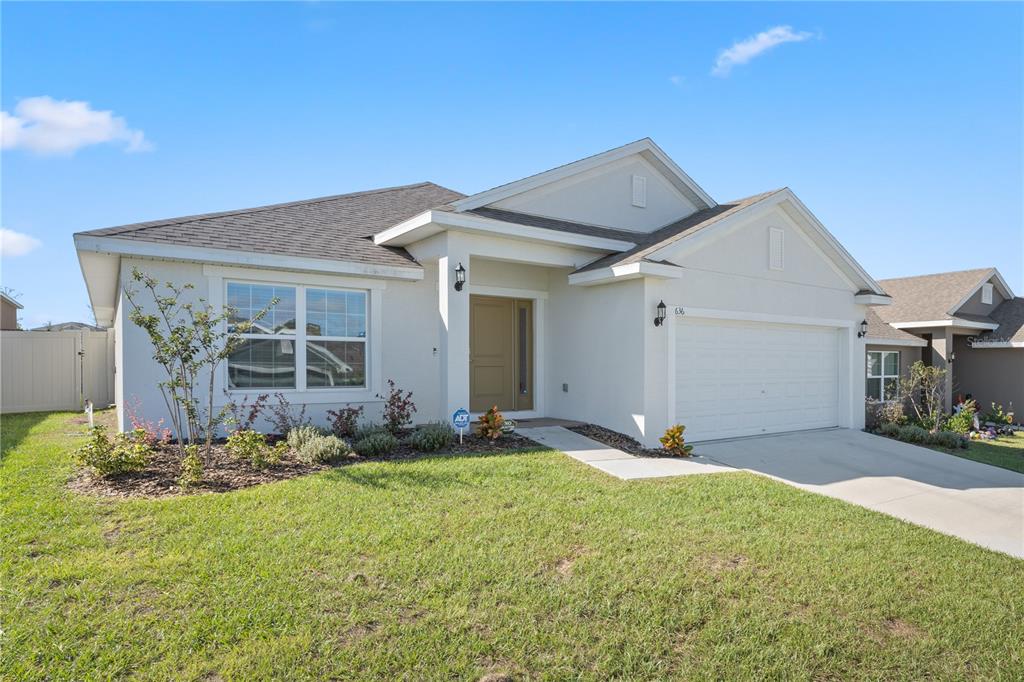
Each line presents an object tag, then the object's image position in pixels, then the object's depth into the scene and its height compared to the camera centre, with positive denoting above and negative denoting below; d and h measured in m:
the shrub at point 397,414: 8.83 -1.28
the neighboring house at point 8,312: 22.64 +1.17
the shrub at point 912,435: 11.70 -2.15
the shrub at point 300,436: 7.70 -1.44
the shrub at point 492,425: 8.78 -1.46
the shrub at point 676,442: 8.79 -1.74
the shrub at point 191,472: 6.00 -1.54
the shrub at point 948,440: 11.26 -2.19
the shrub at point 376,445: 7.66 -1.55
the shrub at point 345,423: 8.77 -1.41
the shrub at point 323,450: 7.22 -1.54
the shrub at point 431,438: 8.00 -1.52
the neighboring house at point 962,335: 16.69 +0.07
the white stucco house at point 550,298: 8.92 +0.76
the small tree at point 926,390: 14.22 -1.60
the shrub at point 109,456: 6.21 -1.39
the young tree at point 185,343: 6.74 -0.07
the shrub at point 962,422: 14.75 -2.37
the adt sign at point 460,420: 8.35 -1.29
